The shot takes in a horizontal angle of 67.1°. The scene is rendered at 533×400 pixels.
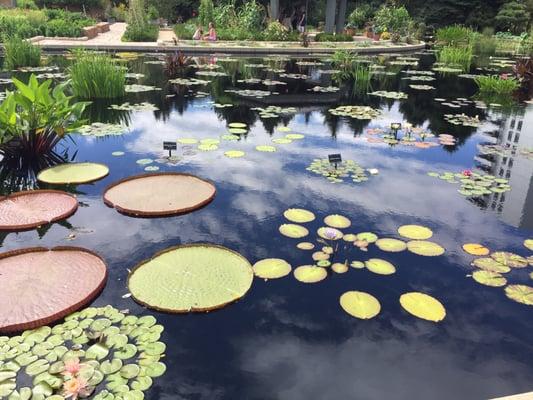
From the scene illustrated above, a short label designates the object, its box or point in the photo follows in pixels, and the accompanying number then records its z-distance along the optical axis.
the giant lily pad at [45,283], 2.44
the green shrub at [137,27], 19.03
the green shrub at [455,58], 14.73
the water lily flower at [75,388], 1.93
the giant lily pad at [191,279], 2.67
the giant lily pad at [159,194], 3.91
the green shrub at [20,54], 10.96
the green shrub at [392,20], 23.23
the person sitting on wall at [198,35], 19.58
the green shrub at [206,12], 21.19
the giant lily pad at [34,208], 3.59
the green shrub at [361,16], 30.38
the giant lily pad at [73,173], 4.53
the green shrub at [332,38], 21.50
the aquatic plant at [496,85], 9.99
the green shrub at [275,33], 21.08
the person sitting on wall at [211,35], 19.25
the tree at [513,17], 27.77
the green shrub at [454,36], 21.14
